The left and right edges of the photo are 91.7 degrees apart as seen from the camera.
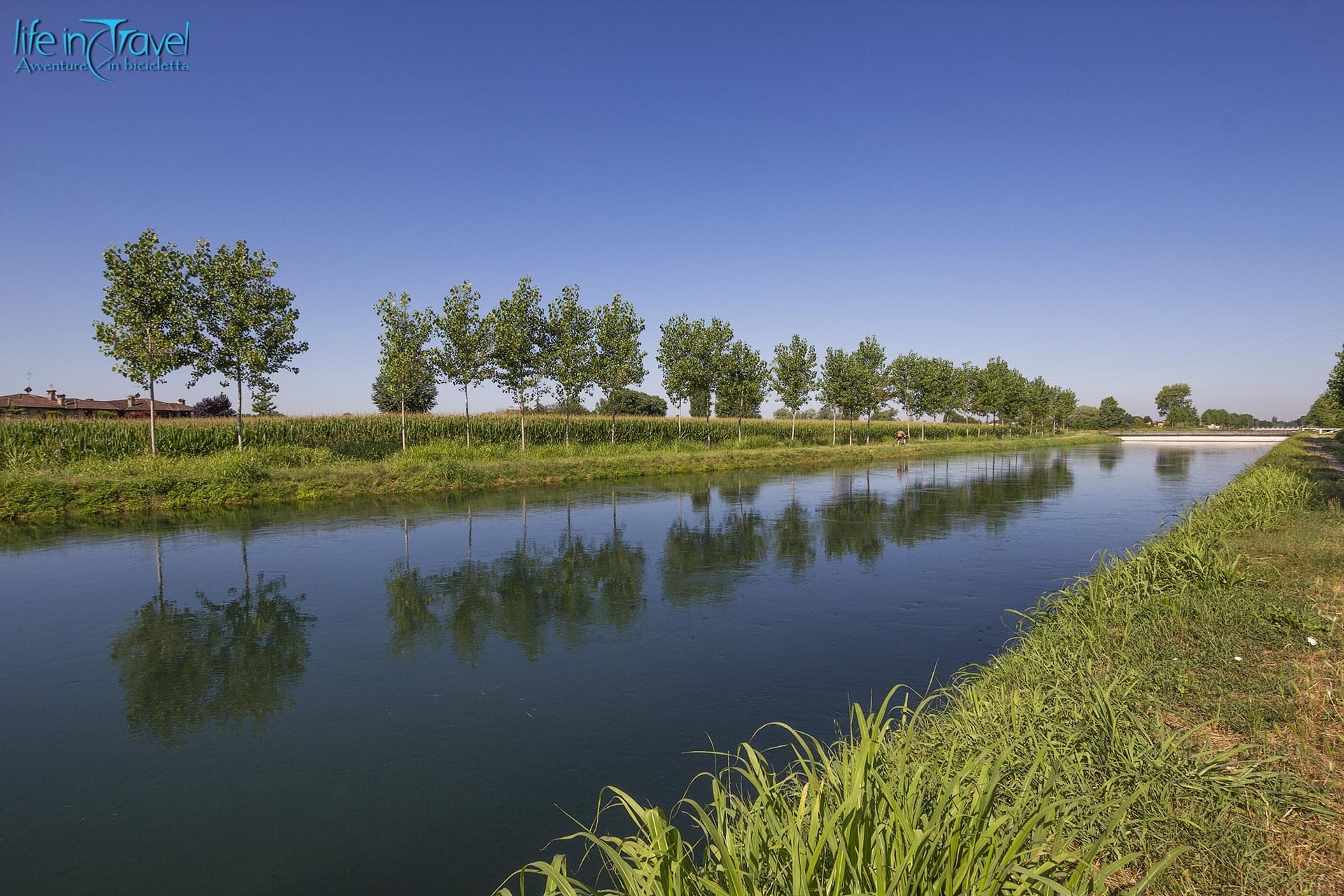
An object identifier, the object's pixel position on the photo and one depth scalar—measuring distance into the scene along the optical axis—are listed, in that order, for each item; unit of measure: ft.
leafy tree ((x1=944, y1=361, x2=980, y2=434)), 201.05
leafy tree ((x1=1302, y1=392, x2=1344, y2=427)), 229.86
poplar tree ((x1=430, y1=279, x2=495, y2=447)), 95.35
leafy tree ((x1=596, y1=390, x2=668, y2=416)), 246.68
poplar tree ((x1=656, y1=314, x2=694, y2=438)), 122.52
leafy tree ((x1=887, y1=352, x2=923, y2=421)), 177.88
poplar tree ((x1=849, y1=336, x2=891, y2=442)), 155.22
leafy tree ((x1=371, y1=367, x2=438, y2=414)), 199.31
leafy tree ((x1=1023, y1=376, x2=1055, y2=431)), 247.70
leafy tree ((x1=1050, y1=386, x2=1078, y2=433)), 280.51
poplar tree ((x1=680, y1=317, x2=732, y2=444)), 122.31
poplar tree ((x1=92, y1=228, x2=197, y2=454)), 68.59
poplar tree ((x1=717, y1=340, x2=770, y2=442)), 127.85
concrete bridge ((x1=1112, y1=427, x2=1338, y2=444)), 234.99
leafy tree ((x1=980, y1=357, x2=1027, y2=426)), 214.07
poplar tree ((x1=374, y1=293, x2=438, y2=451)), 93.35
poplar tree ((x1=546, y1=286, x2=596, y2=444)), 104.22
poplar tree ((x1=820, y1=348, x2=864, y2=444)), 152.76
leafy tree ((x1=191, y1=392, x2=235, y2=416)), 187.21
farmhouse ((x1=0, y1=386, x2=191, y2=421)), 164.05
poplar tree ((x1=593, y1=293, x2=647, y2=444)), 111.55
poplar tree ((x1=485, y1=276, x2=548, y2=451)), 97.55
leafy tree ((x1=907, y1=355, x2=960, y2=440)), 179.32
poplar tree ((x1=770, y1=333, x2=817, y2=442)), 142.83
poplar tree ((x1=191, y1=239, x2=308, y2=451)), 76.02
